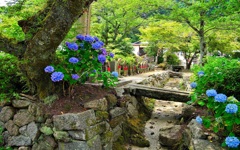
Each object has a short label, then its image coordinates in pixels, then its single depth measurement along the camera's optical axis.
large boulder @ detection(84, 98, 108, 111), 3.16
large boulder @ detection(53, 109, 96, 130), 2.82
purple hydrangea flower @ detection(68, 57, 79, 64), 3.02
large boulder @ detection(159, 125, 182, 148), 4.08
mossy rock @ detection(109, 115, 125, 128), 3.72
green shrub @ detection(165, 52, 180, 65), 23.42
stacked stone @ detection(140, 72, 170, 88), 8.68
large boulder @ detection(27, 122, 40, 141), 2.96
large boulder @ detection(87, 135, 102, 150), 2.93
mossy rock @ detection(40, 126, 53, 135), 2.91
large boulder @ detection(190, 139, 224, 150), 2.48
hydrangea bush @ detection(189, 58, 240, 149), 2.27
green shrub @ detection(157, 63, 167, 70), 19.87
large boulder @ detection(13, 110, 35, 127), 3.01
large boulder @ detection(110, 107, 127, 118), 3.71
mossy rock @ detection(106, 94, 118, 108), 3.66
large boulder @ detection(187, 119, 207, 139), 2.76
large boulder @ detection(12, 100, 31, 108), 3.07
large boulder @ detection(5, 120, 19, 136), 3.05
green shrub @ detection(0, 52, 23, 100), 3.24
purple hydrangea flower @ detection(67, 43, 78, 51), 3.11
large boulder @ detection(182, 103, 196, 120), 4.83
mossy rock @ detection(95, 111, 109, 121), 3.23
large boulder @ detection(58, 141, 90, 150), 2.85
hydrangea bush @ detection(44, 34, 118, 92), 3.10
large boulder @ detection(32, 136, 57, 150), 2.93
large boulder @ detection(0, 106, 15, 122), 3.12
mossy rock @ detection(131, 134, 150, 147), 4.20
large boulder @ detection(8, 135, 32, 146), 2.97
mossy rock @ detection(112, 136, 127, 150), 3.80
